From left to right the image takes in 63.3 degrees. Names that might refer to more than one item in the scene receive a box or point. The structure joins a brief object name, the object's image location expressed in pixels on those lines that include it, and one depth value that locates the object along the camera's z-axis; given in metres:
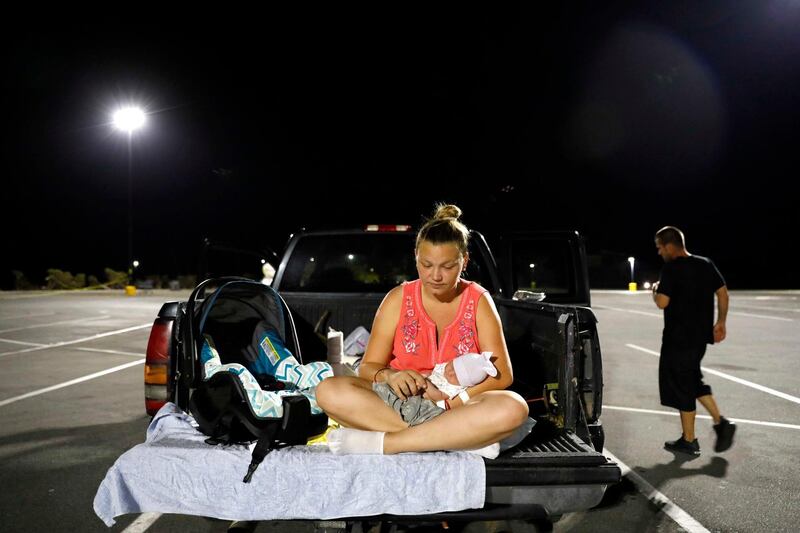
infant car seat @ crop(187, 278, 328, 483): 2.63
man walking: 5.54
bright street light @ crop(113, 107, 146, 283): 30.84
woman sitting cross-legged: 2.53
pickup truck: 2.51
